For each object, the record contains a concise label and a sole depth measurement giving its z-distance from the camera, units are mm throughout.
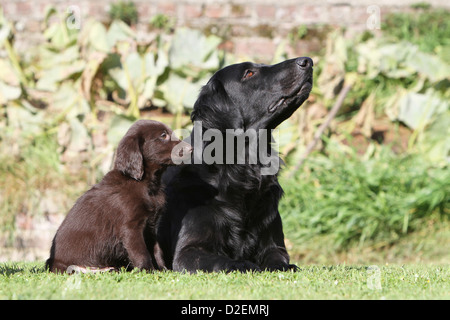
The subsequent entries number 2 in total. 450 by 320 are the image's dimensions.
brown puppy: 7469
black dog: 7824
